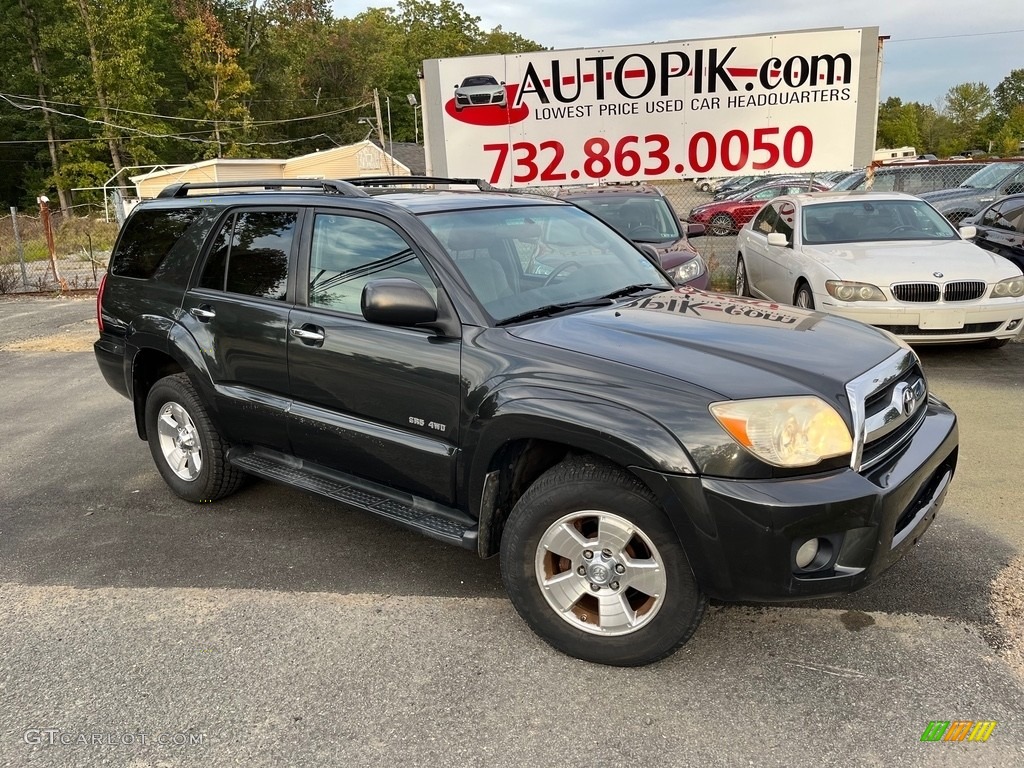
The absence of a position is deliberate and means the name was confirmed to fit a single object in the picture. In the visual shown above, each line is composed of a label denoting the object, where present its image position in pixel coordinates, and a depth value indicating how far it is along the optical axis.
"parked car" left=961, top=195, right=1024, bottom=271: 8.53
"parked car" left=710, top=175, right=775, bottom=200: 29.92
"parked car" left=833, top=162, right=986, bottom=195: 17.41
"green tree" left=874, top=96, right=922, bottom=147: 76.94
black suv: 2.53
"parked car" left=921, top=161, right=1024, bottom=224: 14.83
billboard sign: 11.12
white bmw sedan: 6.65
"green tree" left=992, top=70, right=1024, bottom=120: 92.54
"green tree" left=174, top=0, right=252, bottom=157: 48.47
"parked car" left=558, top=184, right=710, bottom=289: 8.63
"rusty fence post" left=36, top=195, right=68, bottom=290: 13.78
